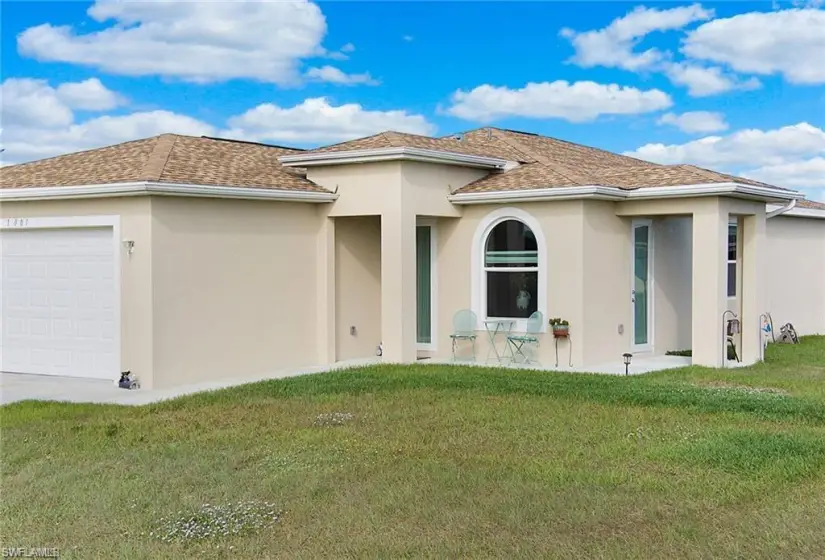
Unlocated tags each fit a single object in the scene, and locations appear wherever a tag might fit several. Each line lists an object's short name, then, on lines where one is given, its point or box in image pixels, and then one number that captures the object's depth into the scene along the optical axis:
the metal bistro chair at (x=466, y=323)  16.39
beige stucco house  13.98
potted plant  15.33
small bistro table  16.09
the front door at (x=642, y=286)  16.92
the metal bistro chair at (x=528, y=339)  15.54
